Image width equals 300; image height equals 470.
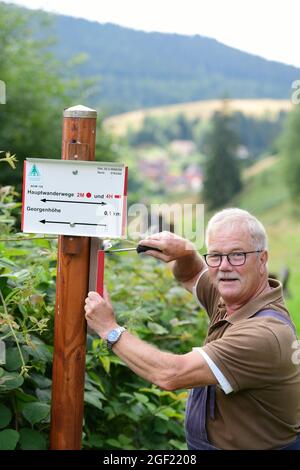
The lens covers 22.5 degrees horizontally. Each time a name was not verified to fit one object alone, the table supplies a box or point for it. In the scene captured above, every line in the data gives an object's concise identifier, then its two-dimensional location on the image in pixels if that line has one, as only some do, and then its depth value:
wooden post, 3.11
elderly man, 2.88
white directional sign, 3.10
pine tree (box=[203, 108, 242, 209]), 62.44
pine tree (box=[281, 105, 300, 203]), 52.75
